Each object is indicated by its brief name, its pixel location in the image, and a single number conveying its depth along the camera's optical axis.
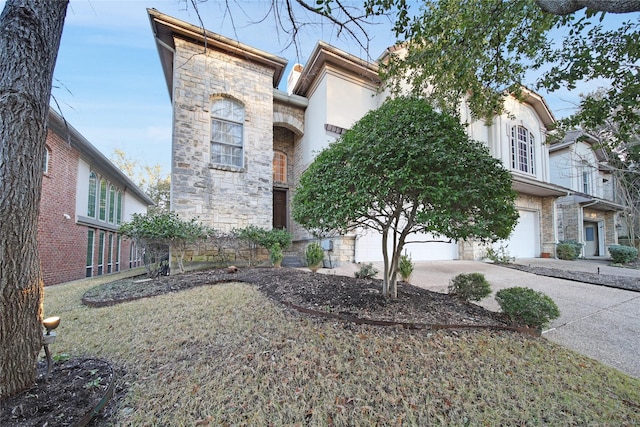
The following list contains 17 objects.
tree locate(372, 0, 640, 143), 3.23
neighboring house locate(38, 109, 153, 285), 7.20
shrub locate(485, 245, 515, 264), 8.96
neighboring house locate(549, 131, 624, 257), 13.05
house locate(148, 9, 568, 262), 7.40
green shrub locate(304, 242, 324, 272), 6.16
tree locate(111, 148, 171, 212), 19.73
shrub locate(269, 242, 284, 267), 6.99
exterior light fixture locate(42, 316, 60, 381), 1.75
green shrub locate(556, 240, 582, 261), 11.18
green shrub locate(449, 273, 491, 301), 3.69
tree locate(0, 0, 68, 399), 1.57
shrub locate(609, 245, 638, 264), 10.07
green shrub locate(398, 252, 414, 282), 5.22
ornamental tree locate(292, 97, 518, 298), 2.64
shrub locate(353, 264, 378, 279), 5.18
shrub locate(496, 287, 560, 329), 2.91
